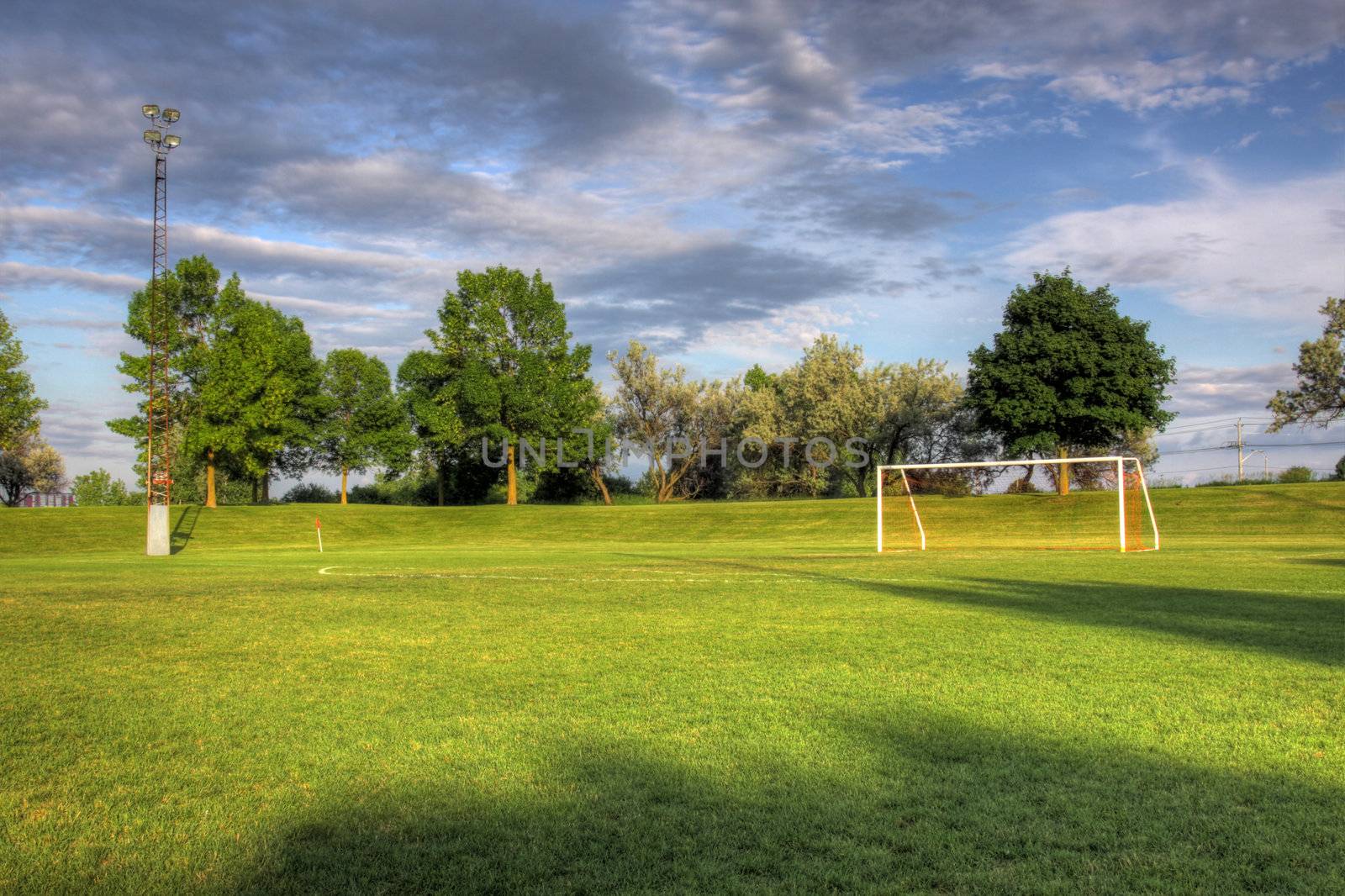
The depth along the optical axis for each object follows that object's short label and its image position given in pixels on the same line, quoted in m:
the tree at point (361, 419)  62.59
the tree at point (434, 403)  51.88
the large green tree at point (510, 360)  52.16
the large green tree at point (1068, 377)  44.78
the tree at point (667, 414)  64.00
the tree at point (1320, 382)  52.09
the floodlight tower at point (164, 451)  28.86
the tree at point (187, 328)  45.88
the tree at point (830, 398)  57.22
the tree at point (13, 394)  46.66
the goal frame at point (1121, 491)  24.19
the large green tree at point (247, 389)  45.91
